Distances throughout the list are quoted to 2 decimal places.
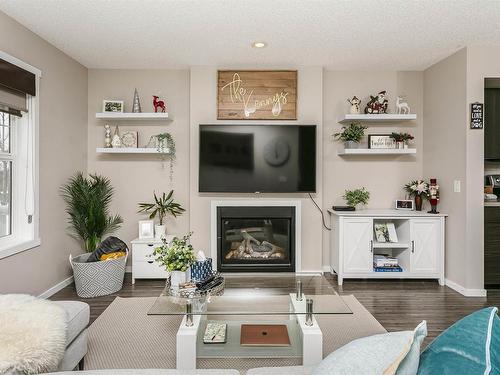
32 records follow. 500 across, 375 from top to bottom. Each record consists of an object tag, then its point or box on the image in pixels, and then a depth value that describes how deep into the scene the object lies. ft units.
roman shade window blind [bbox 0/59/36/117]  9.73
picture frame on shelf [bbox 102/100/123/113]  14.73
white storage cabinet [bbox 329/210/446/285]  13.70
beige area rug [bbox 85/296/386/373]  7.86
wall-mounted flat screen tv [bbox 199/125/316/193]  14.49
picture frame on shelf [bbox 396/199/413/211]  14.99
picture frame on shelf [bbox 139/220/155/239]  14.37
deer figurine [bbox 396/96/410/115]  14.66
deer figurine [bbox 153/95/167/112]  14.62
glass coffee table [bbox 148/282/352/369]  6.98
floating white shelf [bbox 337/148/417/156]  14.44
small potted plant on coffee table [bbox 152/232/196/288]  8.32
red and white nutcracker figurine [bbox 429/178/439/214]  13.87
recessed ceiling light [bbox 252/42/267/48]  12.24
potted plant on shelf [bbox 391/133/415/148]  14.71
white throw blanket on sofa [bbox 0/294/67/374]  4.66
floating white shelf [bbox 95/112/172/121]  14.33
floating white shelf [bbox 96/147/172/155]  14.43
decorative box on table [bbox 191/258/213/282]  8.88
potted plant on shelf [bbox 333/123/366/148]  14.61
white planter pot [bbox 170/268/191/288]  8.43
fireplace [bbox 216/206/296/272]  14.76
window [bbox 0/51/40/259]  10.73
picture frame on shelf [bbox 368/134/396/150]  14.89
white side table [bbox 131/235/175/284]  13.85
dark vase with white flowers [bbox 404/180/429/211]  14.53
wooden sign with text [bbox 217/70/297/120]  14.90
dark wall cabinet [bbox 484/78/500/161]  12.98
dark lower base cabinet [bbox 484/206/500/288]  12.62
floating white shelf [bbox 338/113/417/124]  14.38
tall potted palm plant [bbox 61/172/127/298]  12.15
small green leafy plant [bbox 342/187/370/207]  14.85
